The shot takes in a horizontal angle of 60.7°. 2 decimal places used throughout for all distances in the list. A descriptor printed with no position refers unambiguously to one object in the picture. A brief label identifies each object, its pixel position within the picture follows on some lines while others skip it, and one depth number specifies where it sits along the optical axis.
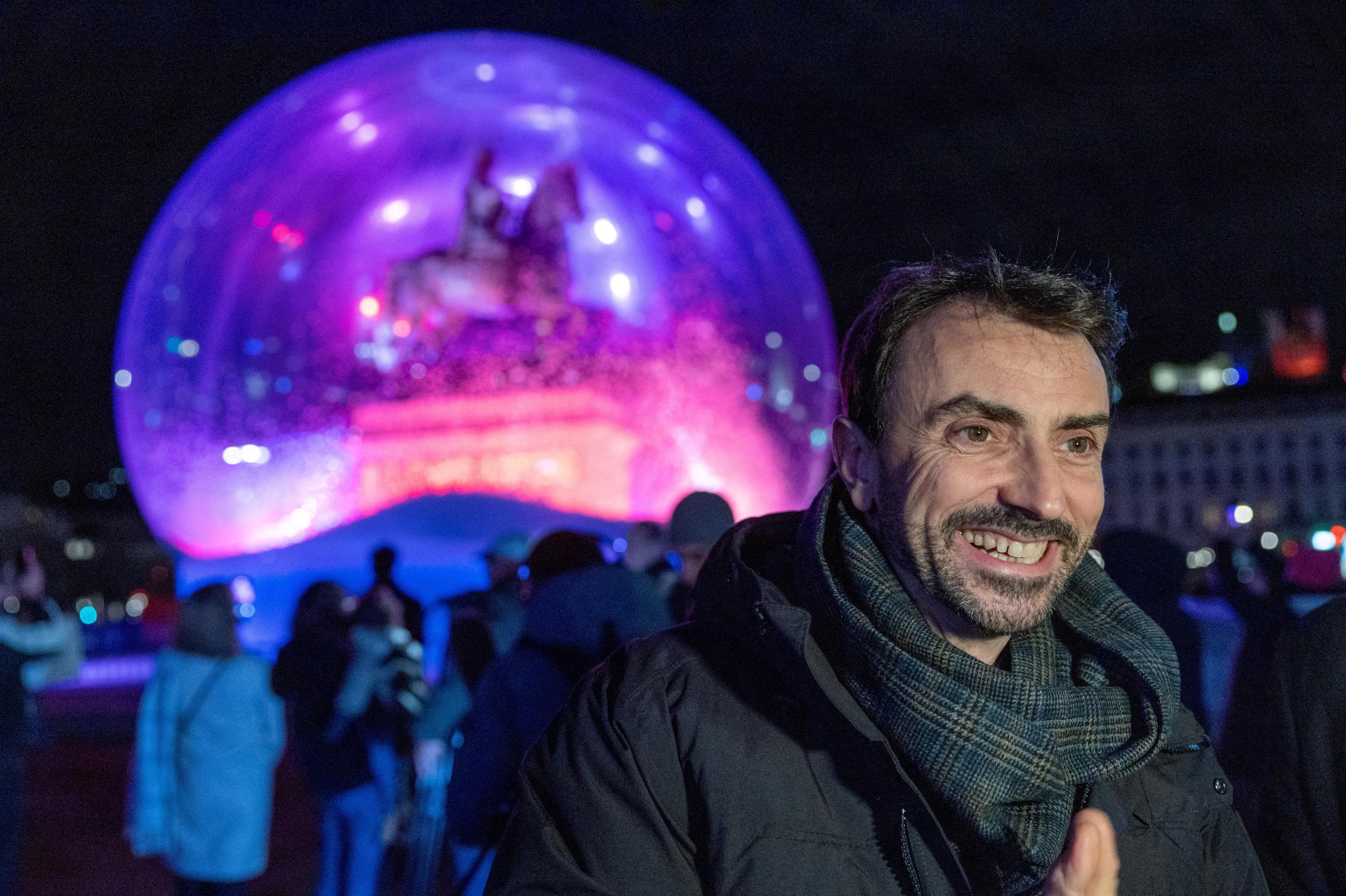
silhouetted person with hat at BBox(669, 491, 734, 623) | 4.48
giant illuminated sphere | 9.72
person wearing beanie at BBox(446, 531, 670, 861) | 3.10
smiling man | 1.53
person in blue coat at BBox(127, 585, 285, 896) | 4.26
